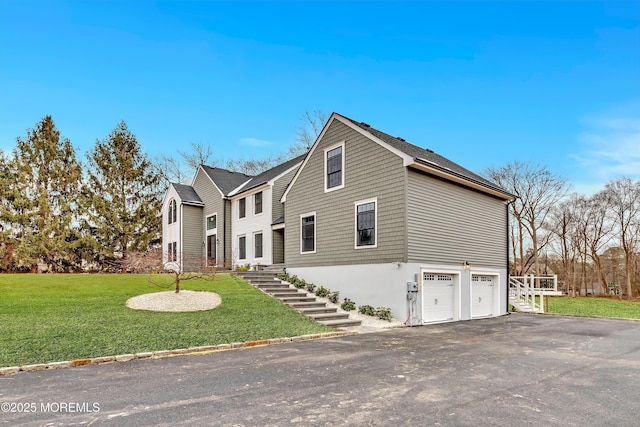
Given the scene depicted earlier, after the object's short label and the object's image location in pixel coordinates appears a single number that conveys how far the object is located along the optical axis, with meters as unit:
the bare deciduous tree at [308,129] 33.91
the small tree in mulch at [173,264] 15.97
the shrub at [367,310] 13.59
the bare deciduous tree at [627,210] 32.81
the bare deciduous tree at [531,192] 34.59
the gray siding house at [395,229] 13.38
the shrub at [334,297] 14.96
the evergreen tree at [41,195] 24.95
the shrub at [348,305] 14.24
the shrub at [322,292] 15.37
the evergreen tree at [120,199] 28.75
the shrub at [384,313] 13.16
